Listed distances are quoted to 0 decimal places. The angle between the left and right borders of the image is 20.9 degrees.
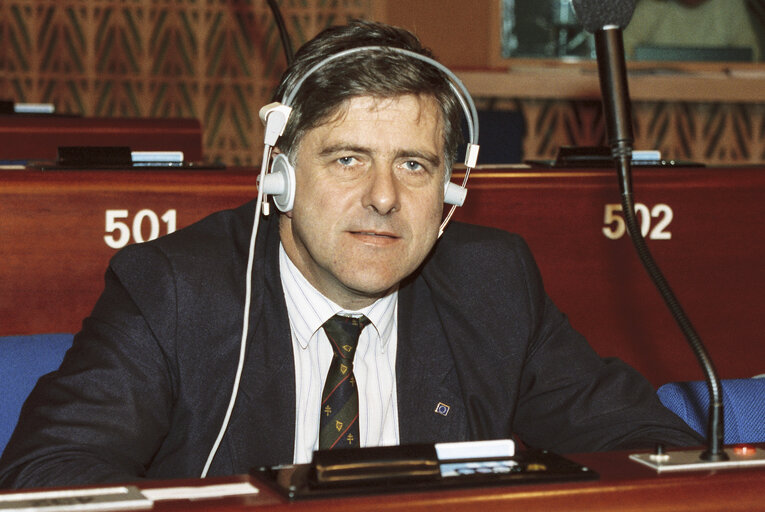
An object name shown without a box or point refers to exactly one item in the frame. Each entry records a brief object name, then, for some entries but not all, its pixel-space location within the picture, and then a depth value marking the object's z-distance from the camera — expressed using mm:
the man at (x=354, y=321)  1839
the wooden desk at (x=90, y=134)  3139
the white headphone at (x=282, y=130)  1834
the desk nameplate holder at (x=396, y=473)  1476
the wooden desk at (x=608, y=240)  2357
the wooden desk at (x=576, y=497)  1454
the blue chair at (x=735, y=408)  1868
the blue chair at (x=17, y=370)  1841
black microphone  1613
